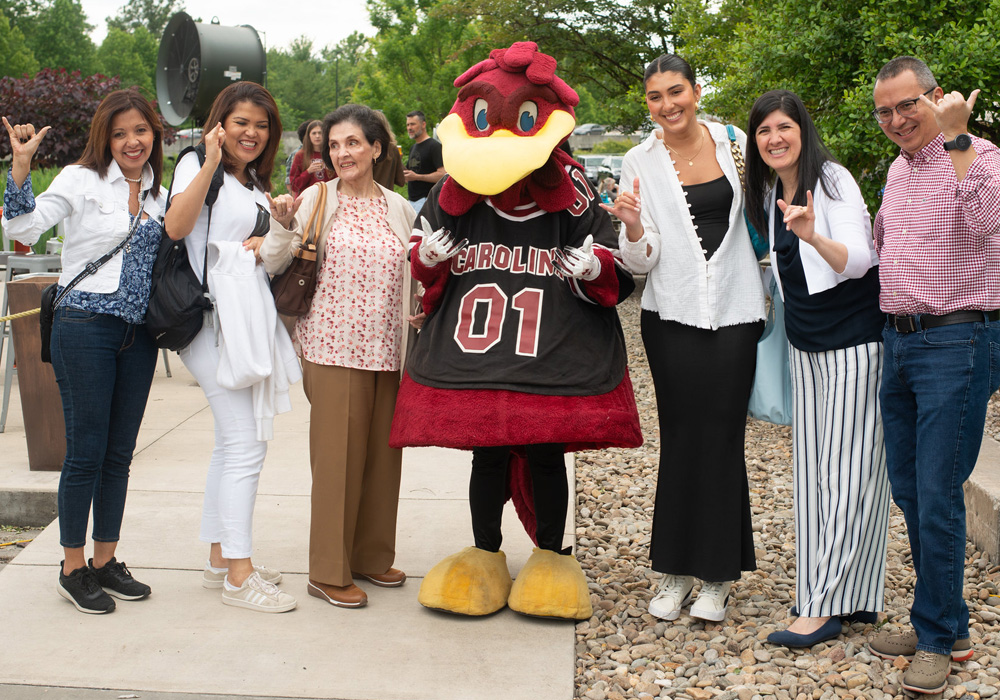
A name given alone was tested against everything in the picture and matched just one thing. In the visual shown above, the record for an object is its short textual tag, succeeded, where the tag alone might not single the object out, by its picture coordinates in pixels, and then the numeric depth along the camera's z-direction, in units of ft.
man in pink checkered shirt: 9.67
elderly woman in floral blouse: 11.98
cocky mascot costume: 10.96
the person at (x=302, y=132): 25.54
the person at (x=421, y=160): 32.91
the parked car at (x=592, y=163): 118.40
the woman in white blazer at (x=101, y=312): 11.37
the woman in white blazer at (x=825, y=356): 10.60
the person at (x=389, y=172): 21.19
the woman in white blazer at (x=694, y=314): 11.25
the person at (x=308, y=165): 22.72
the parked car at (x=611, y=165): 103.78
